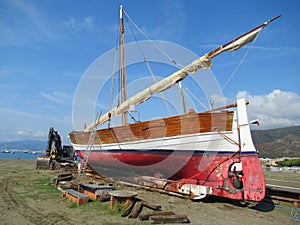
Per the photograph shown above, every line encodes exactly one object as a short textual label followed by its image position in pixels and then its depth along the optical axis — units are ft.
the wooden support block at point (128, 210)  21.28
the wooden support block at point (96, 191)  26.66
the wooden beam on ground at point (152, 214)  20.17
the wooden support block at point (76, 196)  24.54
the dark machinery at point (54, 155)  64.64
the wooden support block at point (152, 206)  22.97
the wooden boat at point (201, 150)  26.50
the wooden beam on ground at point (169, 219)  19.61
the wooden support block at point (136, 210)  20.86
